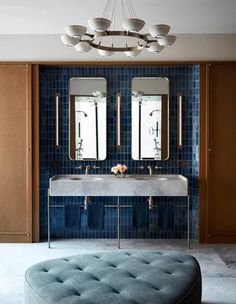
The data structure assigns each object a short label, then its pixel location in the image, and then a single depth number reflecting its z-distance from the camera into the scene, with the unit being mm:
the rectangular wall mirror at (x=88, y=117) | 3770
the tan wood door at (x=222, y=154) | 3624
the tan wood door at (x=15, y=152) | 3652
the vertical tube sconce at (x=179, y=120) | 3753
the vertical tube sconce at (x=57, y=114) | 3742
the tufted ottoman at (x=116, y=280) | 1756
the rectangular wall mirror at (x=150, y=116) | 3764
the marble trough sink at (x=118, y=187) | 3393
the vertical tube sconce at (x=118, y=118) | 3773
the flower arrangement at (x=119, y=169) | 3615
